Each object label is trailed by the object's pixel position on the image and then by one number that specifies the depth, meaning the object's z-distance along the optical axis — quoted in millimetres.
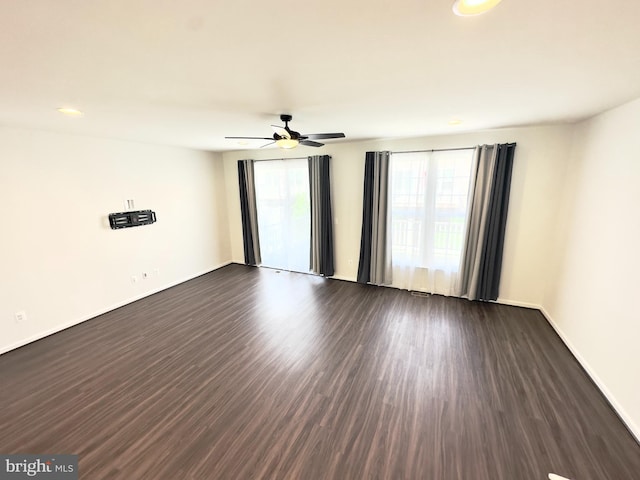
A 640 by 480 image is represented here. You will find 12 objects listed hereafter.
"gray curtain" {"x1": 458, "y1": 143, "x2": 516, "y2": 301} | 3587
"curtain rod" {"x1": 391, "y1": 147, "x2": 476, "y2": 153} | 3797
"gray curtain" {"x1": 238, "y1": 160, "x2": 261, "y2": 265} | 5500
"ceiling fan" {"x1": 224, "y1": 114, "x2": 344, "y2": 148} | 2594
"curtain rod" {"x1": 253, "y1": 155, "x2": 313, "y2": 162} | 5006
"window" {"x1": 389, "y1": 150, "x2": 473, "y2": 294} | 3953
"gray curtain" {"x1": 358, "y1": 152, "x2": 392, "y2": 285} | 4301
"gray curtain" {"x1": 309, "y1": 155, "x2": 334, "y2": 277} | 4746
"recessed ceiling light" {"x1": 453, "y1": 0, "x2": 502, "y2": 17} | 931
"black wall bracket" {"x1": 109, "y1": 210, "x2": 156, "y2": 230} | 3908
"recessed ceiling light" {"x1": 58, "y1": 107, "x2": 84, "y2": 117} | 2278
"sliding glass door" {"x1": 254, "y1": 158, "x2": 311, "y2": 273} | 5183
